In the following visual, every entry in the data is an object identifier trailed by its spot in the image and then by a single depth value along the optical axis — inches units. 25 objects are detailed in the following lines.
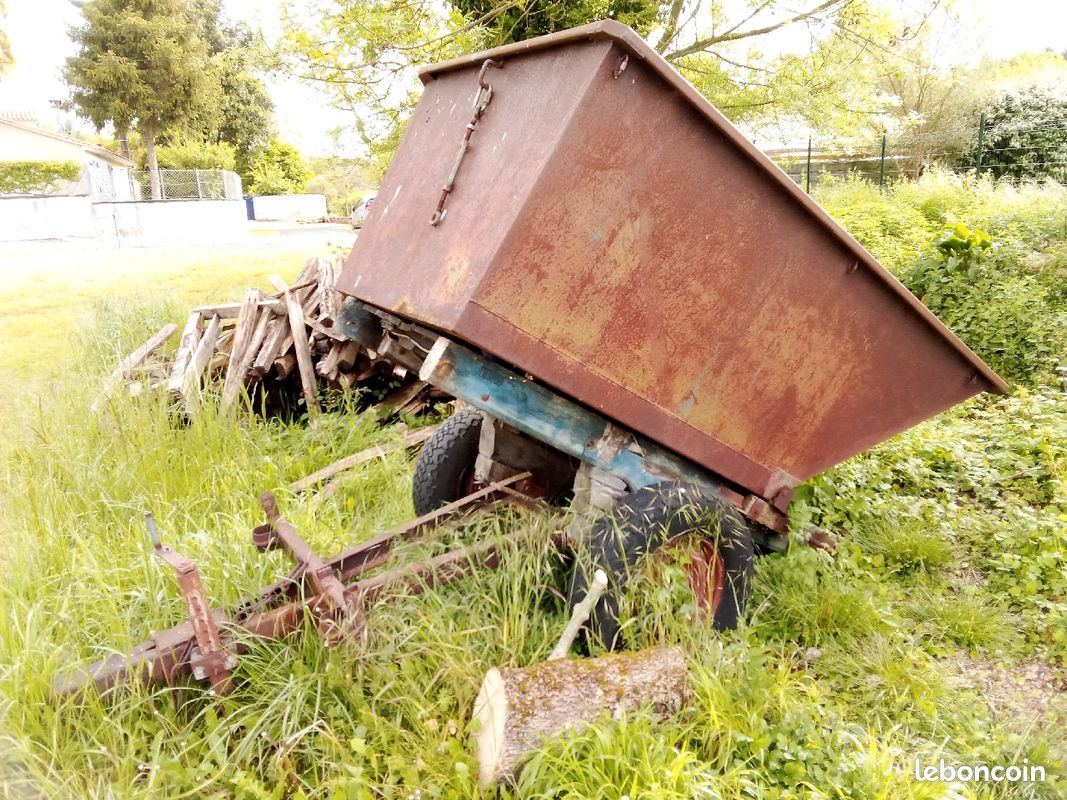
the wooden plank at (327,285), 231.5
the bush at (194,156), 1237.7
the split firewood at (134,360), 185.8
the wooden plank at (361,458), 168.1
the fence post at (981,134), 483.1
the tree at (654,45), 288.5
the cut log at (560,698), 85.7
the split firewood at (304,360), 217.0
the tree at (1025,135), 525.0
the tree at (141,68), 1113.4
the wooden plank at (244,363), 203.0
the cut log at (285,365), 219.8
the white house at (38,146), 1087.0
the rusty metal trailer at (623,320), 89.6
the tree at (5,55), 1153.4
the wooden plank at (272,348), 212.7
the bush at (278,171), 1417.3
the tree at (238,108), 1309.1
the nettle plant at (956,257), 245.9
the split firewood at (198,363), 186.2
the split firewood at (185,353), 192.7
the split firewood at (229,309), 236.4
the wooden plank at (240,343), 205.5
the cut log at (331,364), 216.1
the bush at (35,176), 973.8
